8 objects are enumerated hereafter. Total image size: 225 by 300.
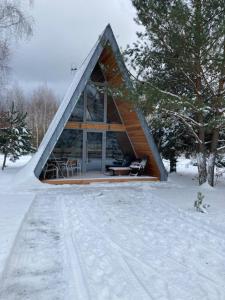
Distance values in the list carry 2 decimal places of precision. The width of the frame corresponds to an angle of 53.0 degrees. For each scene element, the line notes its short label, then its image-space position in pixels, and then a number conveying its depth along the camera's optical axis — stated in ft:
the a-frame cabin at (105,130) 25.00
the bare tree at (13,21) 20.37
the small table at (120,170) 27.56
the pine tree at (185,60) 19.38
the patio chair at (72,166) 27.34
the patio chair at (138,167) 27.26
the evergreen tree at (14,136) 34.98
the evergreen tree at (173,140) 29.07
